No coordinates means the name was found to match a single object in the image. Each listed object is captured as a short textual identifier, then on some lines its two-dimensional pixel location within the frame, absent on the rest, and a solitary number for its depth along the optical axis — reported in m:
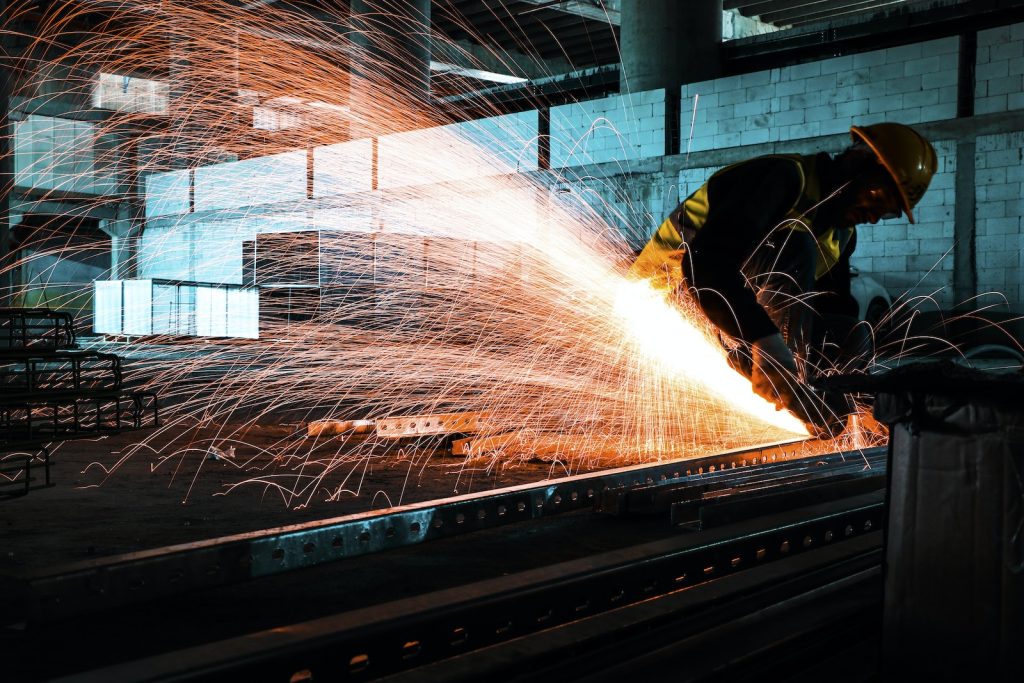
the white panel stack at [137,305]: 16.59
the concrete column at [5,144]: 6.93
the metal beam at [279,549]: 2.06
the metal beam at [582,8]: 17.48
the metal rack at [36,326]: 4.34
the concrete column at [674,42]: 11.42
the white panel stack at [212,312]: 16.27
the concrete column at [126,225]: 21.05
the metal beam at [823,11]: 17.88
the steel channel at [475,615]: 1.62
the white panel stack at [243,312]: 16.12
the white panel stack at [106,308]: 16.83
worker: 3.74
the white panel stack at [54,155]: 20.72
